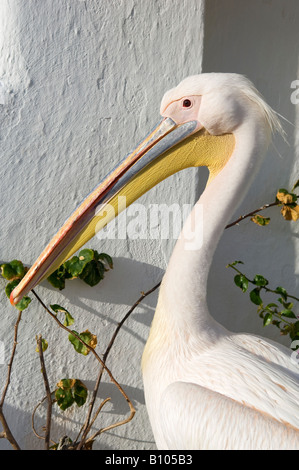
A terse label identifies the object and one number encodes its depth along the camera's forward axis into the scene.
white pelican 1.70
